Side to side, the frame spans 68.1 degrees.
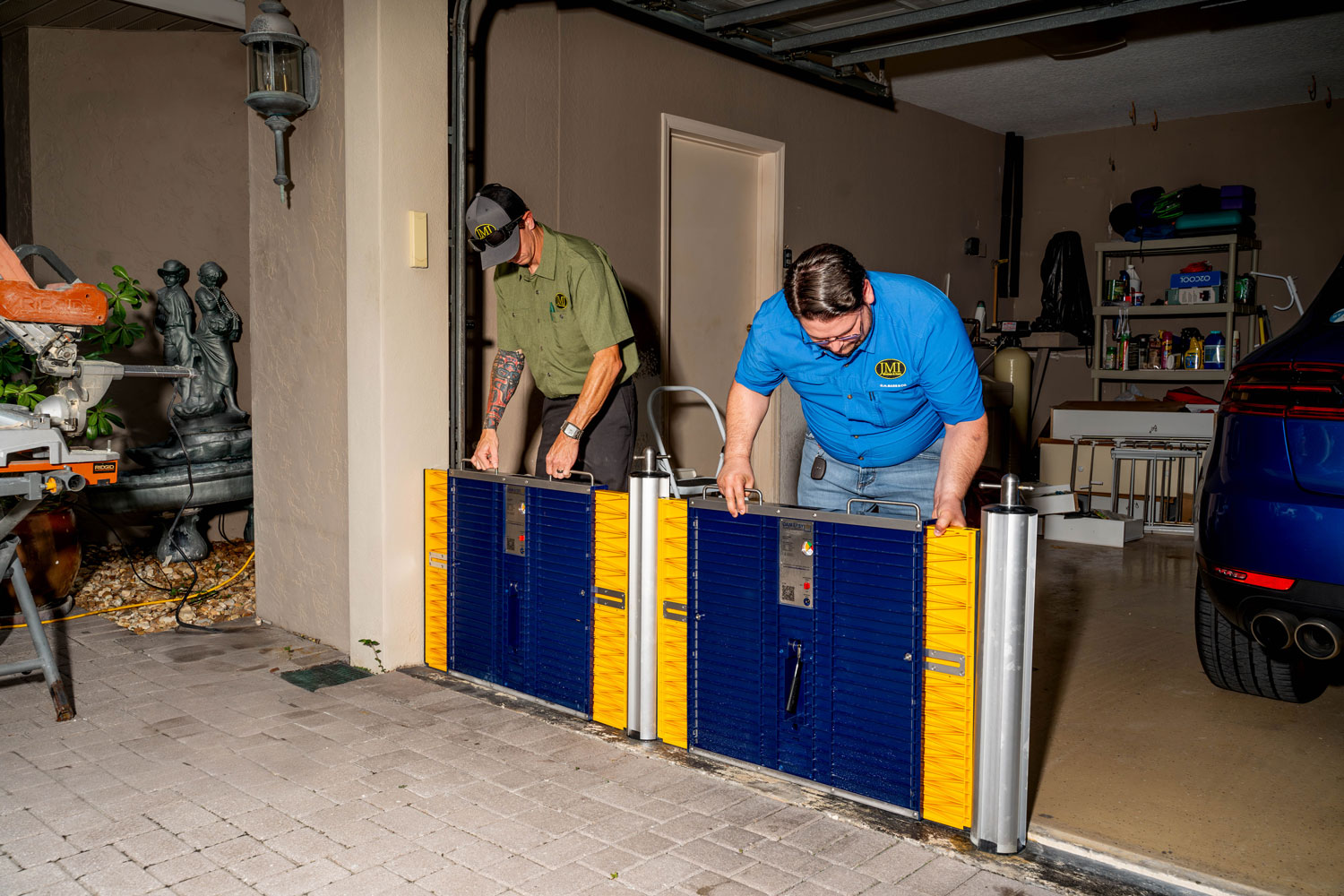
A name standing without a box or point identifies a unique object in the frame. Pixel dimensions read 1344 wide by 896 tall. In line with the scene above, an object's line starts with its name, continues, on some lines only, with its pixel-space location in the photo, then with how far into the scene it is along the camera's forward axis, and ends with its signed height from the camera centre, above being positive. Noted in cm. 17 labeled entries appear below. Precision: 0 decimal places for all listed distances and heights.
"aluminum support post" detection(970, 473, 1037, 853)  212 -62
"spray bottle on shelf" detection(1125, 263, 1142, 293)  823 +89
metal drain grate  344 -106
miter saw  271 -10
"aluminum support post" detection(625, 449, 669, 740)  283 -65
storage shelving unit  764 +79
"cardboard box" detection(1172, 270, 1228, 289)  774 +85
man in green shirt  322 +14
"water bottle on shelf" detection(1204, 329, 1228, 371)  777 +28
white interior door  559 +70
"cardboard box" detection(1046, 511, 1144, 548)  625 -92
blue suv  225 -26
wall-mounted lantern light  363 +114
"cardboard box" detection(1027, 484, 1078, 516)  650 -75
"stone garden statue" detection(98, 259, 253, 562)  497 -30
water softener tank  813 +6
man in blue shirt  230 -1
